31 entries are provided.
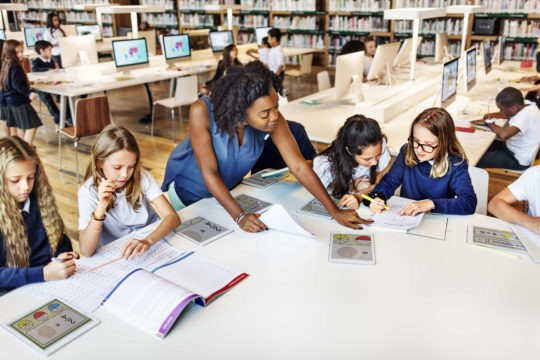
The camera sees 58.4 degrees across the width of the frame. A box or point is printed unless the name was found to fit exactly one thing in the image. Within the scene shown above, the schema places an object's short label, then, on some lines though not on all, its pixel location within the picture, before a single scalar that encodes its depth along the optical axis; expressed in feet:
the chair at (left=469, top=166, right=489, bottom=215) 6.93
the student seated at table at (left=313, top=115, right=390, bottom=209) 6.66
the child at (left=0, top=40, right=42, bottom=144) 14.08
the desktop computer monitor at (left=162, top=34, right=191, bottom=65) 20.52
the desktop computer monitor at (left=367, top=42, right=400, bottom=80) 14.11
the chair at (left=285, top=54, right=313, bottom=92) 23.53
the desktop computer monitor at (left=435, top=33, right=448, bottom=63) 18.92
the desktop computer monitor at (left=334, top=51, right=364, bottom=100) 12.21
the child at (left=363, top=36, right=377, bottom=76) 18.79
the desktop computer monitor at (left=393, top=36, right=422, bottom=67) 17.03
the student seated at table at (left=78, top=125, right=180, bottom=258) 5.19
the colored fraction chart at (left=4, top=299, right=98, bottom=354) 3.75
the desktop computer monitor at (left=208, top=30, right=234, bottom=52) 22.89
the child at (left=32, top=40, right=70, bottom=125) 19.49
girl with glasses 6.48
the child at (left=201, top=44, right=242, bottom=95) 18.98
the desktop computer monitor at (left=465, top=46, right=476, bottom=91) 13.10
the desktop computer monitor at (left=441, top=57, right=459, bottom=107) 10.55
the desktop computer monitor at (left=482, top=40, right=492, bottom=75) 16.46
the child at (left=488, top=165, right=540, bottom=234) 5.88
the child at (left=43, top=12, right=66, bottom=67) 25.03
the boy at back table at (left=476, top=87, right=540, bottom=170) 10.33
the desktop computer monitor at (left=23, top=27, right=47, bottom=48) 24.81
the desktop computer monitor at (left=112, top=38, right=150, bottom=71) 18.29
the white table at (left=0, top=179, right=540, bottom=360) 3.72
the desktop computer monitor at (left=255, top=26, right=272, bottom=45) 25.00
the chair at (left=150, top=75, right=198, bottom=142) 16.63
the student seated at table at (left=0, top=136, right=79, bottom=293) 4.55
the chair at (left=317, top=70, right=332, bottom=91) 15.60
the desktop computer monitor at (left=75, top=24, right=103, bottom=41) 26.02
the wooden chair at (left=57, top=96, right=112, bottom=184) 12.78
